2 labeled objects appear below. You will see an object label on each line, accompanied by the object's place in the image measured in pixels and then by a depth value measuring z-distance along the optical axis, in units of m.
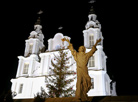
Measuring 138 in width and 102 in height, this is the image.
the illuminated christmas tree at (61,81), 23.88
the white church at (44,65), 27.53
